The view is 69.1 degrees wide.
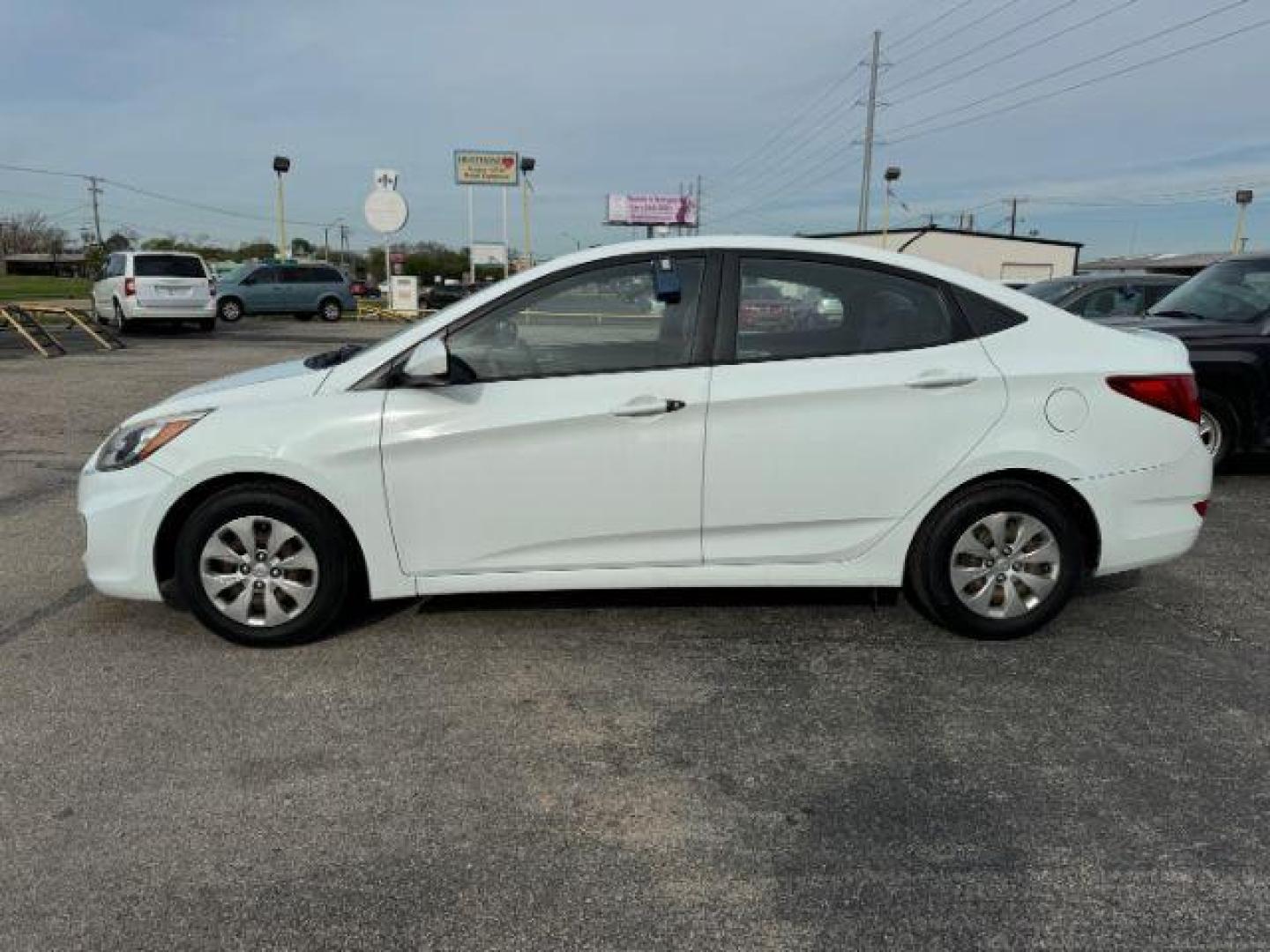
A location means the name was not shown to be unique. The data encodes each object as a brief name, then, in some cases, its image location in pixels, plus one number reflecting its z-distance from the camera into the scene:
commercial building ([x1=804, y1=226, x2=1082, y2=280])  45.81
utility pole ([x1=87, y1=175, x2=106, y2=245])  103.38
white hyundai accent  3.66
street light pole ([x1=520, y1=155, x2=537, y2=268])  41.19
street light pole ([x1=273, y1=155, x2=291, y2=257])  29.56
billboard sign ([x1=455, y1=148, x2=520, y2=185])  42.00
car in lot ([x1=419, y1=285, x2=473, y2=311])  27.36
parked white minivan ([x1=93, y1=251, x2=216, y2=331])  19.53
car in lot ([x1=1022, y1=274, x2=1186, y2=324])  9.62
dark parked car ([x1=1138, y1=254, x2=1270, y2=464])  6.67
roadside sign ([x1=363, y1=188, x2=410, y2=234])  30.66
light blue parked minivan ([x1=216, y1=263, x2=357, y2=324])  25.58
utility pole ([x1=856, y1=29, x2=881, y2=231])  47.42
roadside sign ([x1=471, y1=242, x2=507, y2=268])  65.44
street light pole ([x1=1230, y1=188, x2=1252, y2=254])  48.84
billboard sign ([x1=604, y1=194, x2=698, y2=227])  76.56
